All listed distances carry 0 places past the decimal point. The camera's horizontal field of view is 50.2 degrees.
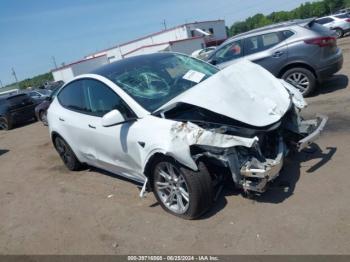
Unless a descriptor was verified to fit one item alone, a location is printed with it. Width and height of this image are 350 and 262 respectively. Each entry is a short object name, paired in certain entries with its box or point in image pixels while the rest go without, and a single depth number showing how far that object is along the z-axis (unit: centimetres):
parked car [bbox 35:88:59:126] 1413
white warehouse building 5416
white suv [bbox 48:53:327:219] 393
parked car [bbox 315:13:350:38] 2831
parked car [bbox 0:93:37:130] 1630
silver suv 813
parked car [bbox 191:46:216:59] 3718
